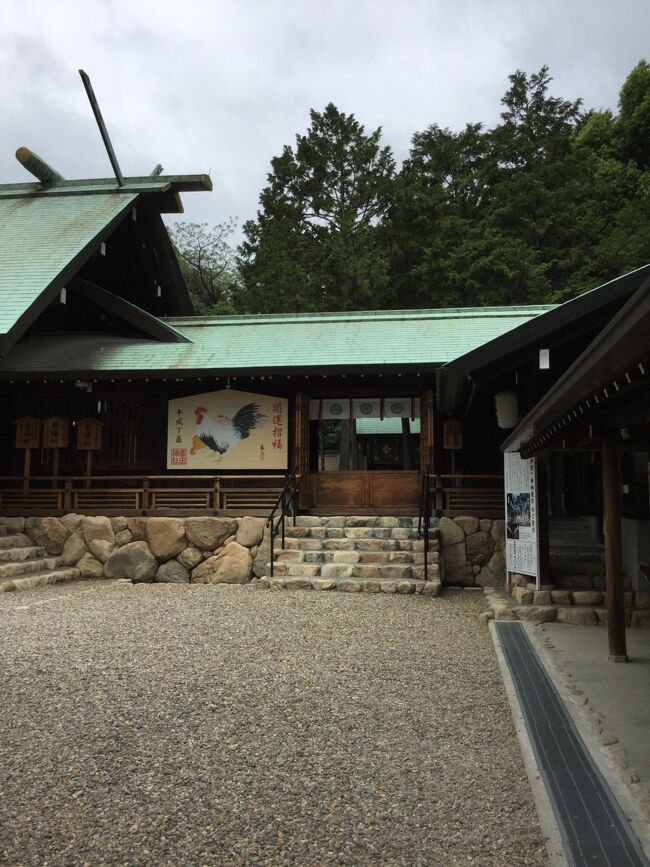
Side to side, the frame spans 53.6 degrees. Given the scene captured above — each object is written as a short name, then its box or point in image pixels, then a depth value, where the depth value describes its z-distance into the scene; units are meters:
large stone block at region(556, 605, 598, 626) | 7.29
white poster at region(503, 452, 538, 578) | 8.20
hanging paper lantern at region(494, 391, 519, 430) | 10.59
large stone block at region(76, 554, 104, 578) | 10.98
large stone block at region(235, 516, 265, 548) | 10.84
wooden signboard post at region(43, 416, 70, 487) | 12.42
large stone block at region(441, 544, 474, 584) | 10.55
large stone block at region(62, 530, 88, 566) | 11.19
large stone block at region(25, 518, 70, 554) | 11.40
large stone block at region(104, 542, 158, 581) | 10.94
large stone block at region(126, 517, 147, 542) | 11.29
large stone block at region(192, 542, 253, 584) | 10.62
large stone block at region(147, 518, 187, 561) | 11.05
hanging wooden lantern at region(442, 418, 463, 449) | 11.98
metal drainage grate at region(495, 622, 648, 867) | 2.60
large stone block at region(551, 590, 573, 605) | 7.74
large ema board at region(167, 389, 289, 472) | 12.31
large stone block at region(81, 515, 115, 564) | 11.16
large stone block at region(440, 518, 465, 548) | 10.66
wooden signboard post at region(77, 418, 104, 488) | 12.42
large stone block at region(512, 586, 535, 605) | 7.91
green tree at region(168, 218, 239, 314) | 30.08
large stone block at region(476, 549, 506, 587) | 10.46
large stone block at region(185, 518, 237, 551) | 10.95
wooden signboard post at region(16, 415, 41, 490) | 12.47
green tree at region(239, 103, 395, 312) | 23.03
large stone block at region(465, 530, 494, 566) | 10.63
